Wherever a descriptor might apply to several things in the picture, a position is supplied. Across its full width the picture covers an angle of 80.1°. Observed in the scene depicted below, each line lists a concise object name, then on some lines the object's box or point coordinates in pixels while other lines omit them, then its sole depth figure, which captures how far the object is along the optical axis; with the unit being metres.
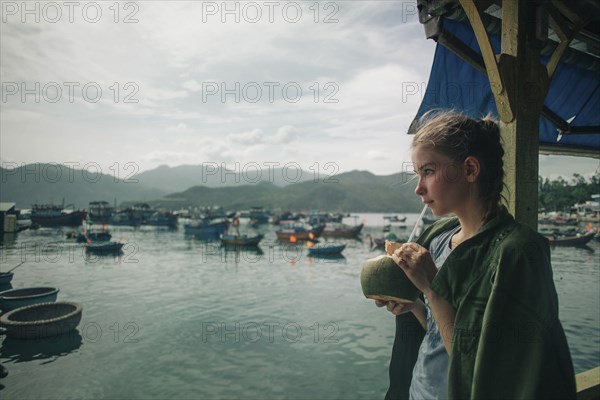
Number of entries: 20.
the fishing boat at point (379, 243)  43.38
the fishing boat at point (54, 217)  71.25
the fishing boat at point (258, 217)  104.03
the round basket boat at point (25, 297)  15.00
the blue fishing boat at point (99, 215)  81.12
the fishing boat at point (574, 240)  43.28
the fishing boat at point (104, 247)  38.44
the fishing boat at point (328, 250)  38.62
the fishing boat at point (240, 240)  45.25
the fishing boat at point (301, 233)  53.06
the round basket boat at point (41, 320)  12.45
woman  1.16
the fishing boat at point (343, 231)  60.88
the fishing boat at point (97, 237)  43.52
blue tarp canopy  3.73
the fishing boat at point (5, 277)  20.50
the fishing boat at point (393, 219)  104.56
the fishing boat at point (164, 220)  83.62
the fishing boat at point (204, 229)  63.77
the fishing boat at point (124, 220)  83.38
